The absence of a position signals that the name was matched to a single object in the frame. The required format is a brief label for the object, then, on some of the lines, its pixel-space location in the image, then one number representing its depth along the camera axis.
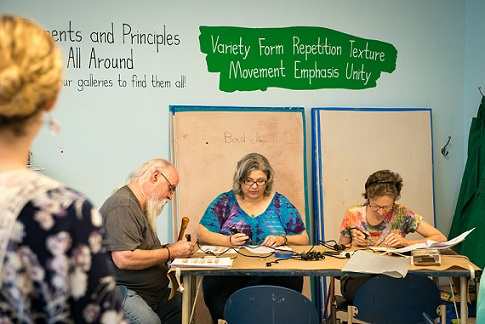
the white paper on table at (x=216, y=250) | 3.71
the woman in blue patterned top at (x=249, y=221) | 4.00
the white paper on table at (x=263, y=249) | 3.70
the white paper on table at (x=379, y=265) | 3.25
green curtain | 4.74
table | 3.32
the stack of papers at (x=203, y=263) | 3.34
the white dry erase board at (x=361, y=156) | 4.95
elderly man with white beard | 3.31
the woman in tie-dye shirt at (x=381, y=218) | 3.99
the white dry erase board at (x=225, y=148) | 4.79
